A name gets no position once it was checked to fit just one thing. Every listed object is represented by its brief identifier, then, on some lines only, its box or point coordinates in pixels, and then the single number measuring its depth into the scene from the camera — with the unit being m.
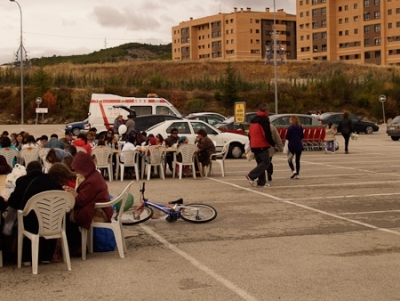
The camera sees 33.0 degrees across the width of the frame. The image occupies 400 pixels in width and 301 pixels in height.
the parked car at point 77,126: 42.40
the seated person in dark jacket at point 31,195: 8.30
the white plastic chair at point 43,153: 17.78
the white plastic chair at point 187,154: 18.91
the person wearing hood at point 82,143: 18.27
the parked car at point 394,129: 37.62
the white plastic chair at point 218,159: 19.42
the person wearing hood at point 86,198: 8.72
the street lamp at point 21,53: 54.43
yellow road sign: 30.86
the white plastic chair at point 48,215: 8.14
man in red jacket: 16.36
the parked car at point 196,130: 25.75
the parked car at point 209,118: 37.41
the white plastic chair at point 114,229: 8.84
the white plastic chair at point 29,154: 17.84
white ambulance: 34.00
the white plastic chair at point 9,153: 16.73
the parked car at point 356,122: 46.44
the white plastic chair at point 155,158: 18.77
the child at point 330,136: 28.30
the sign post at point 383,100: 53.19
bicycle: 11.48
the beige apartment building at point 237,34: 124.81
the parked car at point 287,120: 32.09
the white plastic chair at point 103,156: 18.39
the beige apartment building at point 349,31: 104.75
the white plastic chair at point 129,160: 18.67
